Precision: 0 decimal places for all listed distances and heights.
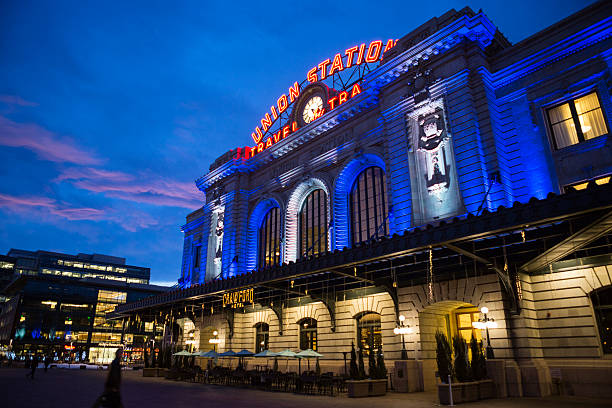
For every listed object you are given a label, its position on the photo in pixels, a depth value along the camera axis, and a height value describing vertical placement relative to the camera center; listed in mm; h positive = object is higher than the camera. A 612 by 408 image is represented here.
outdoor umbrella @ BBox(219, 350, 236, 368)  32328 -267
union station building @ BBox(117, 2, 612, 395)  20234 +9052
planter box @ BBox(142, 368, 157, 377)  38844 -1856
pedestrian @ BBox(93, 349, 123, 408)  9547 -855
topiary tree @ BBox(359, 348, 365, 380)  21823 -1081
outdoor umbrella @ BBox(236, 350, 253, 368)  31756 -240
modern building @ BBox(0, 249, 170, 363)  90750 +6617
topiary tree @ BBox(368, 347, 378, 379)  22266 -1006
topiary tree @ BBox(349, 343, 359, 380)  21672 -1093
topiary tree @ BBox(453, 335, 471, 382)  18702 -671
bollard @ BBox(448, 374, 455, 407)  16889 -1674
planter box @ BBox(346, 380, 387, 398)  21141 -1883
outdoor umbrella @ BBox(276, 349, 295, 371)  27281 -257
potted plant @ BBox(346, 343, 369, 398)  21125 -1662
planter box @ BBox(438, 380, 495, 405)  17828 -1806
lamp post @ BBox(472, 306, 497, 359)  20766 +1043
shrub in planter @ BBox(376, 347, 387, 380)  22516 -1026
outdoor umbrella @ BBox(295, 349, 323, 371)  26422 -285
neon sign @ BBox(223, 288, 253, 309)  30709 +3708
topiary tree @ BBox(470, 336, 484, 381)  19578 -707
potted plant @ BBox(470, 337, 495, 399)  19469 -1172
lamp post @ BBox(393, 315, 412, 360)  24244 +980
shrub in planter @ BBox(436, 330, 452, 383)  18812 -547
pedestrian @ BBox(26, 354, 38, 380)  33612 -947
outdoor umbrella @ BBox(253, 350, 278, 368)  28344 -286
